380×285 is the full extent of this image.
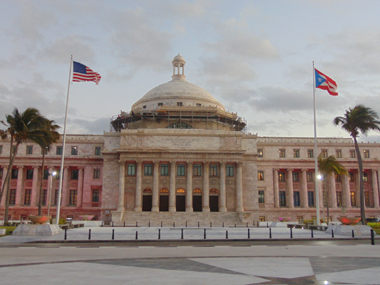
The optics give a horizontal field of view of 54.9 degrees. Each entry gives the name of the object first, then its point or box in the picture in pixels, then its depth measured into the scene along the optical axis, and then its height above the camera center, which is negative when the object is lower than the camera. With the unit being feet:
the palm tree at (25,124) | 150.82 +33.30
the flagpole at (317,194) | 133.95 +4.62
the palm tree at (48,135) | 156.60 +31.15
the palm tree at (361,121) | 150.30 +35.36
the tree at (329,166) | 190.74 +21.64
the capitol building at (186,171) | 211.82 +22.00
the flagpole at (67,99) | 121.29 +36.32
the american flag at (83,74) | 128.36 +45.96
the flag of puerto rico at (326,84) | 136.98 +45.73
